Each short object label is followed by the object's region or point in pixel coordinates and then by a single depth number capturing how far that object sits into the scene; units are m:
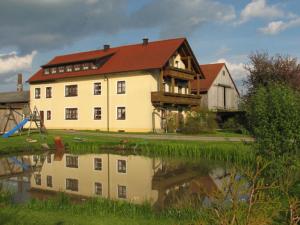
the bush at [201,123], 39.03
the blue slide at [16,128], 33.57
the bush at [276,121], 12.42
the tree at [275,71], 42.47
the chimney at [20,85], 65.85
